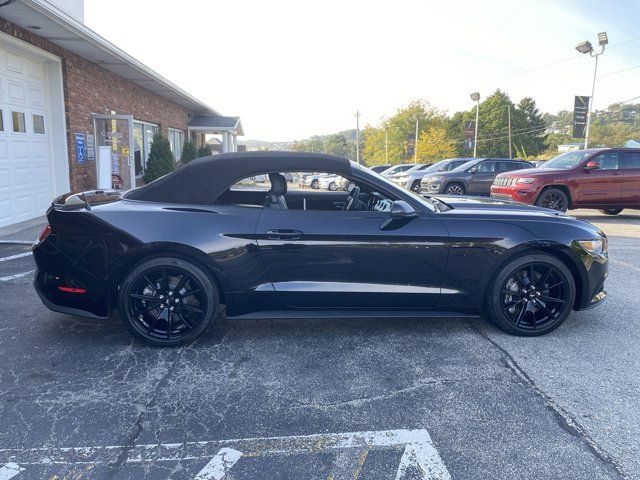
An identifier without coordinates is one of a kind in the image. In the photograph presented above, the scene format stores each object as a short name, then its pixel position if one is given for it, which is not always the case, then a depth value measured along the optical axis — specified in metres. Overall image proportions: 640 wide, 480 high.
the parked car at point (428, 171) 16.90
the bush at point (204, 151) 21.83
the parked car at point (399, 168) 24.11
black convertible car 3.49
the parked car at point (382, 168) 26.96
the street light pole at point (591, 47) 22.64
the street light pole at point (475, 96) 41.16
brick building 8.36
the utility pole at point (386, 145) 75.40
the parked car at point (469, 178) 14.82
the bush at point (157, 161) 15.16
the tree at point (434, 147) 64.06
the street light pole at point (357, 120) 68.58
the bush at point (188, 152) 19.14
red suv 10.39
